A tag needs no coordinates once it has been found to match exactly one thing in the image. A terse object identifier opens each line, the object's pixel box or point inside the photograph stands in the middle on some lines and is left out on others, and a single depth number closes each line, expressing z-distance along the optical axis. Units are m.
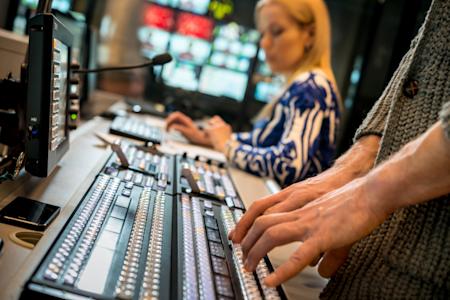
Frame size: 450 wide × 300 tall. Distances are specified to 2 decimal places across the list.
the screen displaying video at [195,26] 4.28
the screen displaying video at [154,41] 4.31
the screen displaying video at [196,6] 4.30
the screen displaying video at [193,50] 4.24
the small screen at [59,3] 2.26
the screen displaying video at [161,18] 4.33
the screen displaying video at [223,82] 4.23
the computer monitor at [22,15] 1.98
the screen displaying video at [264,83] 4.24
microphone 1.77
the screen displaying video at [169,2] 4.34
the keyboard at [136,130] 2.03
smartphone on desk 0.87
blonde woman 1.91
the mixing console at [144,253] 0.64
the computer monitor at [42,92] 0.97
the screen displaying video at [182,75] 4.13
